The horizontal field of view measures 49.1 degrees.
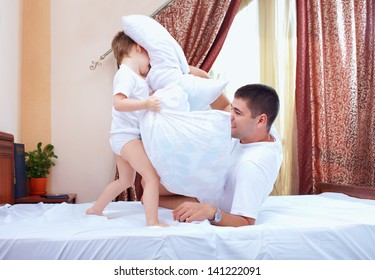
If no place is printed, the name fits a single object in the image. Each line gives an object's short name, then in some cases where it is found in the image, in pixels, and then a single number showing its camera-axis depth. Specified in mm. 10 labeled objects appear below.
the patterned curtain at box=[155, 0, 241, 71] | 3303
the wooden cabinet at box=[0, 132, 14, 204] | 2333
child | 1451
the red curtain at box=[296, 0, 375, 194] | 3209
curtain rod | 3285
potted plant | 3072
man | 1440
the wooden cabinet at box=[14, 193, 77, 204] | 2680
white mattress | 1208
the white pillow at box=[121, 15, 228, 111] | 1576
